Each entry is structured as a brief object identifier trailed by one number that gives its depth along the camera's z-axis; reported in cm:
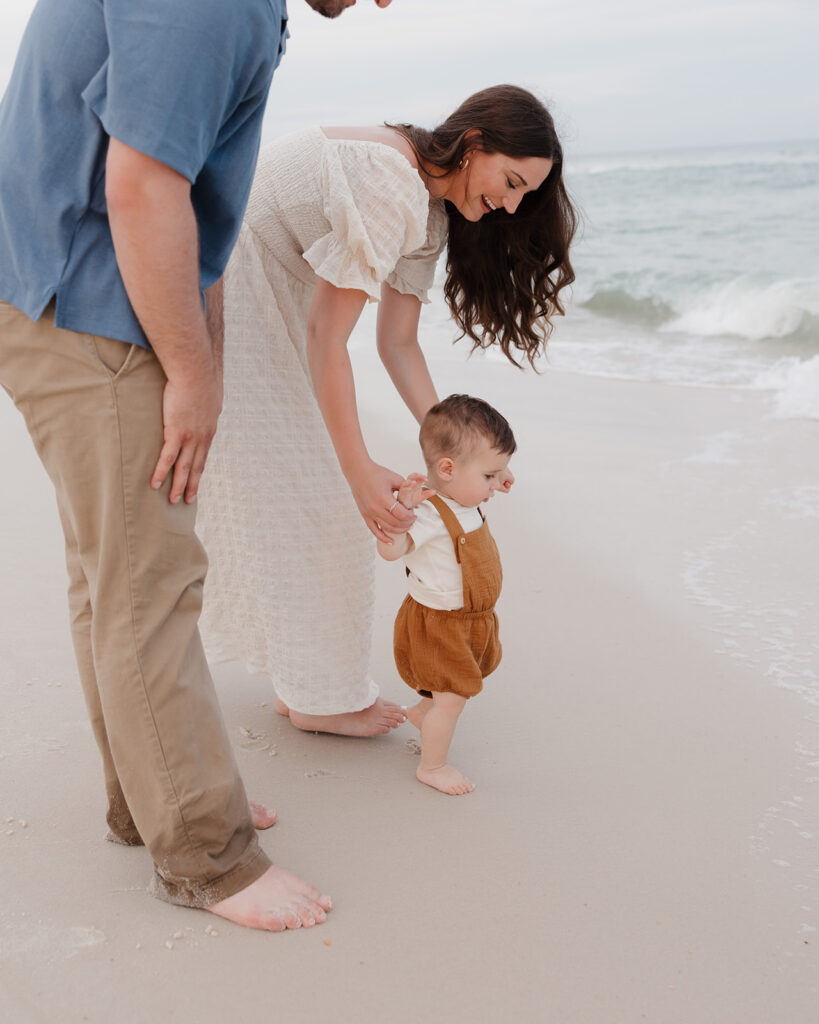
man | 138
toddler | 220
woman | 207
